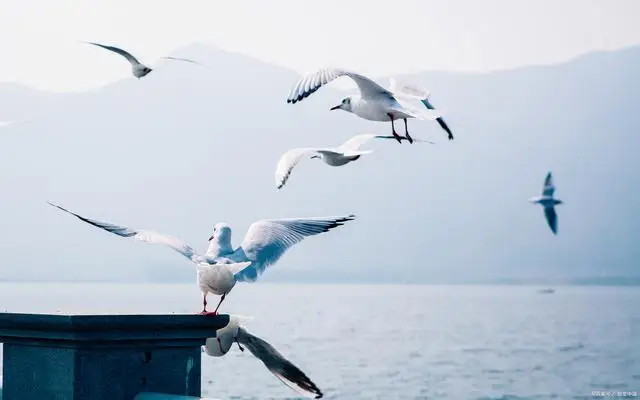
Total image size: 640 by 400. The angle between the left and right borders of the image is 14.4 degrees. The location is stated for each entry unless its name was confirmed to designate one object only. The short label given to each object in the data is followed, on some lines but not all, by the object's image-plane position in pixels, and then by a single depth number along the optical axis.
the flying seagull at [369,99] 17.19
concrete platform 7.89
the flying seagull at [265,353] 9.02
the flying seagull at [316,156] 15.90
